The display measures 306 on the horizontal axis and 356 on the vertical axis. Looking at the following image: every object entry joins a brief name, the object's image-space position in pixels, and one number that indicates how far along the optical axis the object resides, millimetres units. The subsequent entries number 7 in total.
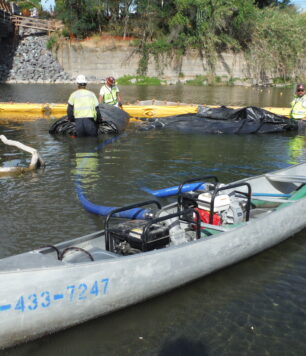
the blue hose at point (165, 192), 7727
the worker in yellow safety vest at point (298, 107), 14112
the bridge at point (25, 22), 40594
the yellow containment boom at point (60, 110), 16703
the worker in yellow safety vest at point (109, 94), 14578
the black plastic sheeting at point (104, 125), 13633
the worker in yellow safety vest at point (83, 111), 12117
